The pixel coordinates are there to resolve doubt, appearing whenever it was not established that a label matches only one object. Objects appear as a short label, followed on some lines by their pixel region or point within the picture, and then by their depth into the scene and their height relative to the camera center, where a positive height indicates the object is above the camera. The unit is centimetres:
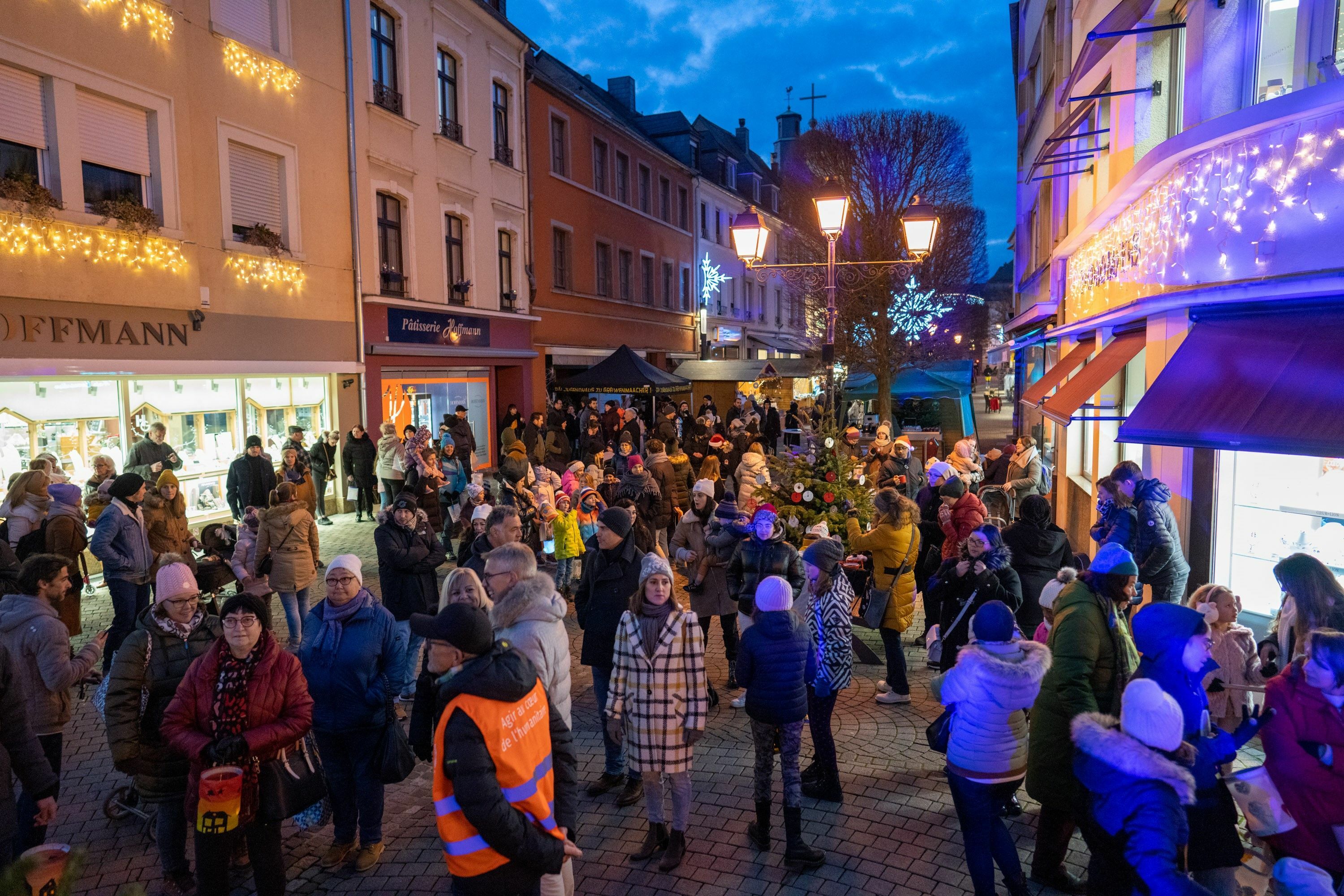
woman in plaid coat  439 -168
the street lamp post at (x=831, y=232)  957 +185
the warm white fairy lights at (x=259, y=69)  1247 +511
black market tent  1972 +21
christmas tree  826 -111
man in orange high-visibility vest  277 -129
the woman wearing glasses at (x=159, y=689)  384 -140
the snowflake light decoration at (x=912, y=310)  2666 +240
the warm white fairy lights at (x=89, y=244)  962 +191
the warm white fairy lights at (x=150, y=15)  1073 +508
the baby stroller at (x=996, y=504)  794 -118
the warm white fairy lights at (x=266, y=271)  1267 +194
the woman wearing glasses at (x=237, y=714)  363 -146
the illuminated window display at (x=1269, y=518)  614 -111
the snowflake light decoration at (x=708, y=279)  3412 +450
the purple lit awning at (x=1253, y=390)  510 -8
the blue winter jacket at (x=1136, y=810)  294 -159
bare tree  2527 +597
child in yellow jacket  909 -161
